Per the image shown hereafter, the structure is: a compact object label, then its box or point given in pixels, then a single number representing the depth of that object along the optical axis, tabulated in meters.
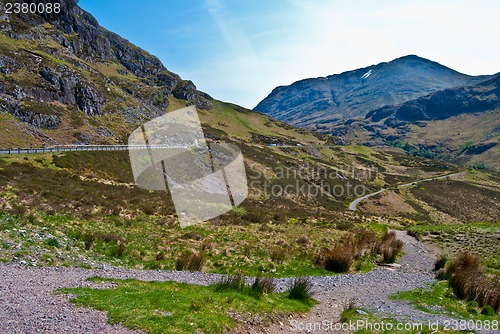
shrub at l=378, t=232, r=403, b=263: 25.95
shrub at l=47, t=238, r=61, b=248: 15.77
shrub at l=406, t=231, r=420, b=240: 38.16
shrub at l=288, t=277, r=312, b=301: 13.61
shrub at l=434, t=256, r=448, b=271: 23.72
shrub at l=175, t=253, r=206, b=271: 17.05
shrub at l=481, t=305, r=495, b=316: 13.90
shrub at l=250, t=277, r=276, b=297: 13.11
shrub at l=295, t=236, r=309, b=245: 27.42
